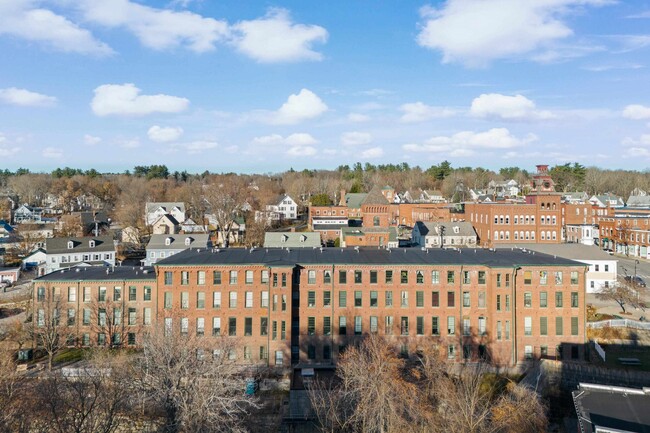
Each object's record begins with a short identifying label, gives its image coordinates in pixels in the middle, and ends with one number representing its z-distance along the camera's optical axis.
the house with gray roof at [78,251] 75.88
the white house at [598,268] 66.56
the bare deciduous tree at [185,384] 26.92
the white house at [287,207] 145.62
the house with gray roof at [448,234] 94.75
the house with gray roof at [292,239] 76.75
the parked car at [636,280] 64.18
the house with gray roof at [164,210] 125.69
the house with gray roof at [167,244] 78.25
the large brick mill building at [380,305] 44.28
